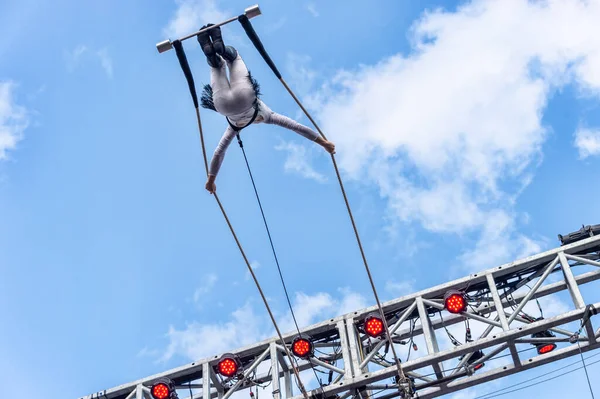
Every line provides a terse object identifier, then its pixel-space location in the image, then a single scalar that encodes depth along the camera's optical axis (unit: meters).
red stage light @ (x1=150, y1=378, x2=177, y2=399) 12.09
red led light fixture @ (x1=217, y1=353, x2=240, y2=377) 11.92
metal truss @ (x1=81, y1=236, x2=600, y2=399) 10.70
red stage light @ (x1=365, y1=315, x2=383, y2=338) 11.30
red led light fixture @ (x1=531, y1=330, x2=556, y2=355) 10.80
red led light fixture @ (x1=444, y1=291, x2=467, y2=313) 11.17
